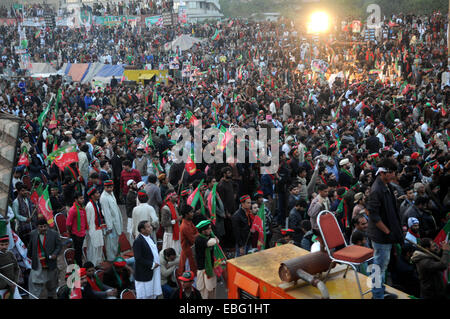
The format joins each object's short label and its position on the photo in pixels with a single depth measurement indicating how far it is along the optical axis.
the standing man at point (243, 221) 6.91
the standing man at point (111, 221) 7.13
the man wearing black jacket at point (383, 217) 4.71
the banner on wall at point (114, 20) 40.31
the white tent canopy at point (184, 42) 31.77
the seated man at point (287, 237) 6.41
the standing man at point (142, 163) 9.62
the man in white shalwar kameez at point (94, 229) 6.97
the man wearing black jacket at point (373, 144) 10.71
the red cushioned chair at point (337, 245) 3.90
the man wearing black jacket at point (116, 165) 9.72
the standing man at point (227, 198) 7.79
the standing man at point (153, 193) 7.86
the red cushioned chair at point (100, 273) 5.65
